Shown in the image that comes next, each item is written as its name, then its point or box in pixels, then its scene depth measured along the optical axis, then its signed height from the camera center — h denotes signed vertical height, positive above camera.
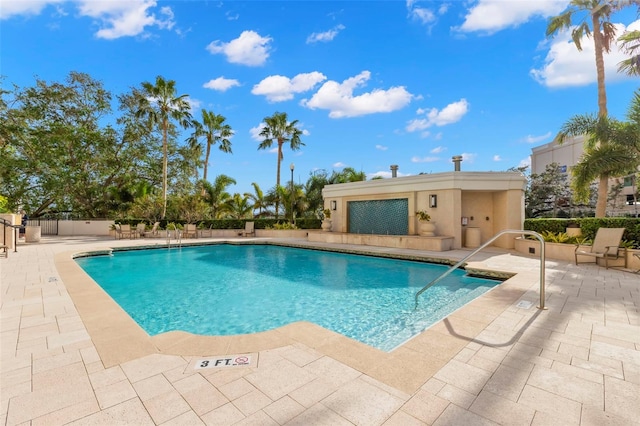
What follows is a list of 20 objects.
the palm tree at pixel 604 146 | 9.36 +2.33
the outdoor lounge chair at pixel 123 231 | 18.50 -0.95
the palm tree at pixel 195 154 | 26.14 +5.79
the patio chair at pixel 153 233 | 19.59 -1.14
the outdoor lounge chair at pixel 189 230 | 19.02 -0.91
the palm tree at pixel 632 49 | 10.02 +5.85
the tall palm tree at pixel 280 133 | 23.92 +6.85
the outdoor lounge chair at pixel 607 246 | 7.96 -0.85
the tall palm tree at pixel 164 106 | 20.59 +7.96
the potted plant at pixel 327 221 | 17.78 -0.31
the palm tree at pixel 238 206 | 23.34 +0.78
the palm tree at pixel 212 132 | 25.42 +7.36
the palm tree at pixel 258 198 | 23.09 +1.41
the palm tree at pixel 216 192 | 22.86 +1.86
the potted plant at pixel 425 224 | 13.51 -0.41
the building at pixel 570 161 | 32.77 +9.66
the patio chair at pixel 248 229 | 20.77 -0.93
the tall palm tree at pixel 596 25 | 12.44 +8.59
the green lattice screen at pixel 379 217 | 15.25 -0.06
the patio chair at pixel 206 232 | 20.59 -1.14
